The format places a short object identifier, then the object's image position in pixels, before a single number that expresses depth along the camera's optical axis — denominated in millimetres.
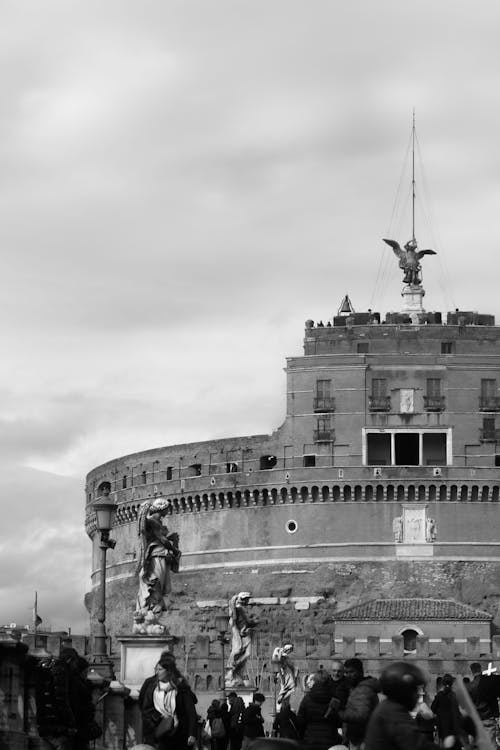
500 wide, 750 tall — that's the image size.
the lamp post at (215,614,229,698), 71806
